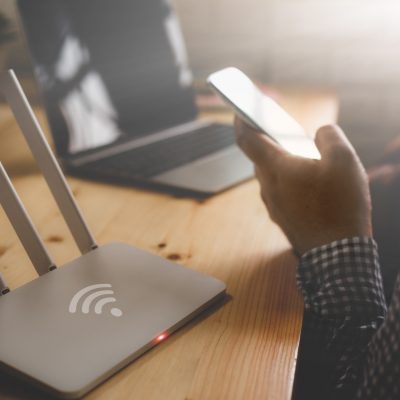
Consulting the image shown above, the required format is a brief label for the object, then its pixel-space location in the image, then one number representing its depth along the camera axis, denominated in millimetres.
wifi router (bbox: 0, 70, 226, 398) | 387
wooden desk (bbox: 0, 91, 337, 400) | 382
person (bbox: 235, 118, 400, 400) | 435
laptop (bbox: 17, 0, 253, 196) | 789
